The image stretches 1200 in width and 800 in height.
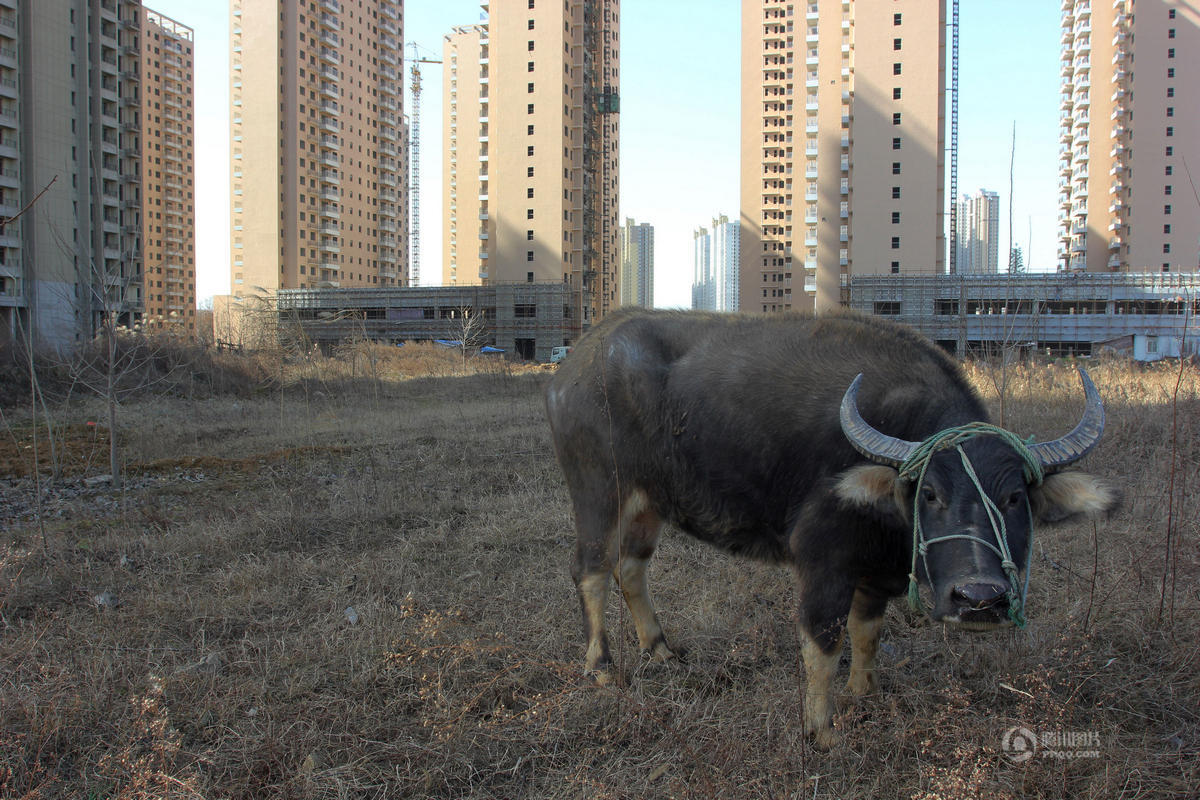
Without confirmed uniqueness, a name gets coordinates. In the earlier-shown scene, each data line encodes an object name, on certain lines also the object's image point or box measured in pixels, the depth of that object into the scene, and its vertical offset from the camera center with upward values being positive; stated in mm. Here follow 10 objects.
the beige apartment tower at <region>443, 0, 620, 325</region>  59062 +19221
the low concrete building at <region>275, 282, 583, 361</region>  56031 +4914
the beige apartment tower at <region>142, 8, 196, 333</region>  84438 +25663
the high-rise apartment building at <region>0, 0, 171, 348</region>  36938 +13564
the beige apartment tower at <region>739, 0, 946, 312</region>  51094 +18469
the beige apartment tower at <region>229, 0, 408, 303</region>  69375 +23404
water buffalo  2590 -403
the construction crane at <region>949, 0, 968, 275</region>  57906 +22632
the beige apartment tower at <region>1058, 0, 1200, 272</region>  61188 +20851
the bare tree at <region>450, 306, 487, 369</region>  39381 +3027
